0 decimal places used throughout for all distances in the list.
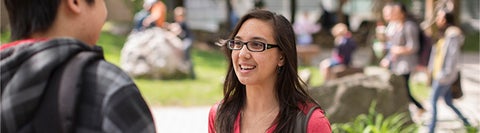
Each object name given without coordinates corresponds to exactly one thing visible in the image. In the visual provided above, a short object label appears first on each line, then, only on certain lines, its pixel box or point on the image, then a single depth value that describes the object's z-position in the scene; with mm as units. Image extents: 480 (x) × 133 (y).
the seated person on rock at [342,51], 11141
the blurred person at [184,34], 13938
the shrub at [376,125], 6548
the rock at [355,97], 7836
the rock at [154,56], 13781
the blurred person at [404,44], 9227
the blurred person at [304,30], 19248
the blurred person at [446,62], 7798
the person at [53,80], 1661
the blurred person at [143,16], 14219
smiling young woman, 2973
